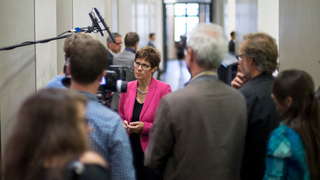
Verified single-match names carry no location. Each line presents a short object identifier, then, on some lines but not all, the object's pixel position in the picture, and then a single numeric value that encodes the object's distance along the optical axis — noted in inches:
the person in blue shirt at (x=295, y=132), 97.2
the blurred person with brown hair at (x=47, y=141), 60.1
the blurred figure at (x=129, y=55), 245.0
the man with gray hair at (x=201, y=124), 96.1
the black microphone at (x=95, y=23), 195.5
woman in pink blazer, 150.9
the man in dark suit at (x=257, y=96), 107.5
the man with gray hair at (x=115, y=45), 305.3
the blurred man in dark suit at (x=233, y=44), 599.8
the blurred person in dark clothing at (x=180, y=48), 948.6
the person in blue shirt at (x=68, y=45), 121.3
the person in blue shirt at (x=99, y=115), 84.3
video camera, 107.7
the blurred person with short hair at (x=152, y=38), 724.0
